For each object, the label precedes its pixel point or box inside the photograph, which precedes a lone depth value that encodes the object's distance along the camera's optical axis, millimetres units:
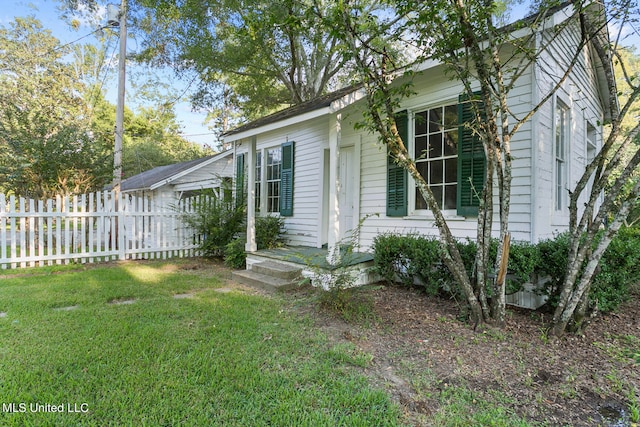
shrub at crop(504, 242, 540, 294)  3697
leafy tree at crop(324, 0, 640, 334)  3035
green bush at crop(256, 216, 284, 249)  7266
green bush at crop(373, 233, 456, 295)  4320
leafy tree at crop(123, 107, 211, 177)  25922
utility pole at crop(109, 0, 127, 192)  9961
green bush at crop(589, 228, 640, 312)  3396
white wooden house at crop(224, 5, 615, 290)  4340
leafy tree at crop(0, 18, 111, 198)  7688
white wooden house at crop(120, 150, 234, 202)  11797
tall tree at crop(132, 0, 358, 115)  10538
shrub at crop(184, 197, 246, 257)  7801
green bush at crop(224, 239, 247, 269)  7032
